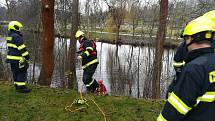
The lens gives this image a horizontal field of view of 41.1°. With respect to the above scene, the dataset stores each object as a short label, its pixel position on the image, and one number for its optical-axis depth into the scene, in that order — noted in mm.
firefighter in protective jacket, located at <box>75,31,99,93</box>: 7766
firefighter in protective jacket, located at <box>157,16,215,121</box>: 2436
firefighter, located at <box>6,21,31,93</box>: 6773
